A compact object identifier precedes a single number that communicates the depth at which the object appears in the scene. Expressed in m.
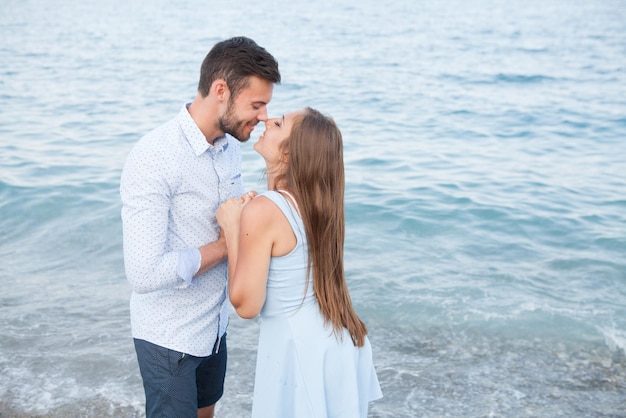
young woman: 2.73
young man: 2.79
